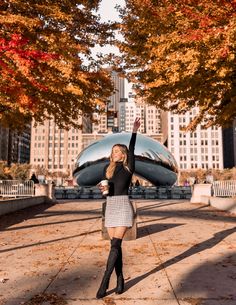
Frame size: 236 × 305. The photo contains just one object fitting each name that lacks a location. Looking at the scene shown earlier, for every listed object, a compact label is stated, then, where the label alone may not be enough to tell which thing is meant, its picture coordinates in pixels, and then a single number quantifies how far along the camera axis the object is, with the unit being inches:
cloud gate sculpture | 1296.8
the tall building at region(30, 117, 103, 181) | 6678.2
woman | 158.1
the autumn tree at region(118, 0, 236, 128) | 358.6
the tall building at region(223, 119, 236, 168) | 6264.8
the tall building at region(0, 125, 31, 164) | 5747.1
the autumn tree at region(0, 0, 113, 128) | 382.3
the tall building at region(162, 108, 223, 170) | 5871.1
